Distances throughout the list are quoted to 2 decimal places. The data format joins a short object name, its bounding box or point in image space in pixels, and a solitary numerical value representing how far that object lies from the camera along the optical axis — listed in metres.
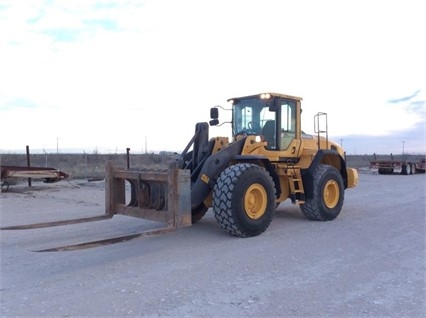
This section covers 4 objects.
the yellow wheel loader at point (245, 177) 7.43
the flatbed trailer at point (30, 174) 16.27
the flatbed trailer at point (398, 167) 32.06
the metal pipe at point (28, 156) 17.73
